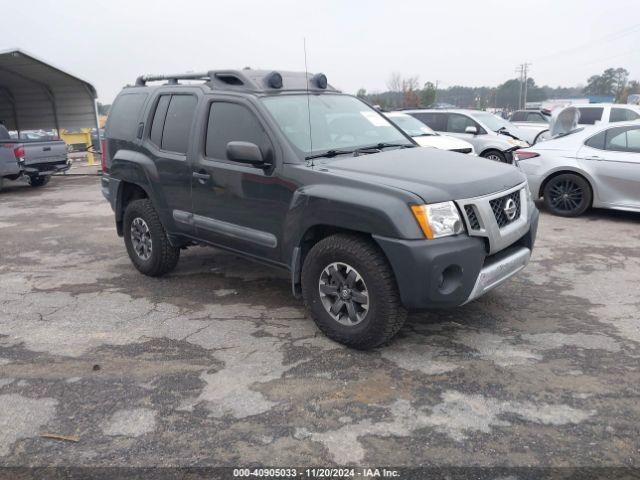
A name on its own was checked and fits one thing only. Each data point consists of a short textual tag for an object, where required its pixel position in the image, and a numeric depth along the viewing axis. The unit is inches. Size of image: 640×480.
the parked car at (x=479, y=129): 451.8
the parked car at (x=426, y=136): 386.9
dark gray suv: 138.0
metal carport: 688.4
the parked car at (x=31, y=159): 493.7
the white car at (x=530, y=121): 623.2
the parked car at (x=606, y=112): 539.8
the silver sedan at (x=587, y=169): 291.7
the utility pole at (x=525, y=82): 2760.8
